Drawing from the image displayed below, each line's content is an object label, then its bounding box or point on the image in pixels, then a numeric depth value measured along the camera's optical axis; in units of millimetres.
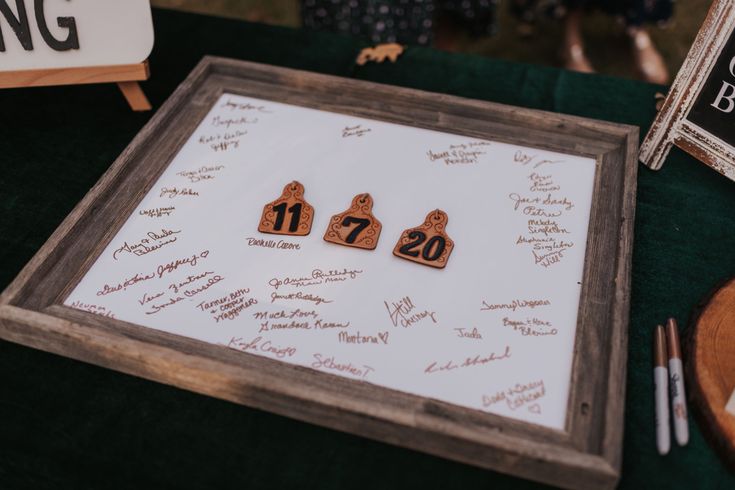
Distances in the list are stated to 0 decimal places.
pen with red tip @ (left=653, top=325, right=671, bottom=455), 917
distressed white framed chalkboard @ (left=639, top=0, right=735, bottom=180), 1103
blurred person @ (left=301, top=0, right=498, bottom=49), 2045
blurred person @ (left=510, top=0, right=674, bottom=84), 2693
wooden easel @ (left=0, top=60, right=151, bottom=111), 1216
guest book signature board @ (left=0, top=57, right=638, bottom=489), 883
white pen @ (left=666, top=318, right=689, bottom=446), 922
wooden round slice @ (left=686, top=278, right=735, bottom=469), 907
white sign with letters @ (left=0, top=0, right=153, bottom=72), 1168
